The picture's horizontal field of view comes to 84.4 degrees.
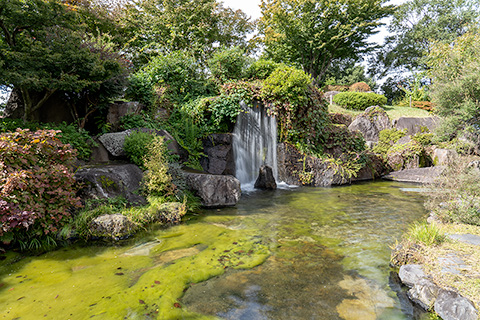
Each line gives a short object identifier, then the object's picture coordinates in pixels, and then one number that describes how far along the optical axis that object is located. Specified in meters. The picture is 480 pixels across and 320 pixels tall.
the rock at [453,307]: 2.46
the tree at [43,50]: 5.88
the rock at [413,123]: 16.30
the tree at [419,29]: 31.52
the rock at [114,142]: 7.41
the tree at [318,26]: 21.97
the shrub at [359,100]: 20.44
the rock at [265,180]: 9.88
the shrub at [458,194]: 4.68
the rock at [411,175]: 11.44
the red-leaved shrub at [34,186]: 4.09
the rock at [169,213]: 5.96
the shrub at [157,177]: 6.41
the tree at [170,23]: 16.52
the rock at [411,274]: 3.21
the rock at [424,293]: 2.88
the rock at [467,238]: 3.83
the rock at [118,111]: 8.57
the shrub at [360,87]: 25.81
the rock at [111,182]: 5.68
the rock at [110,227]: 4.93
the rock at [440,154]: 12.06
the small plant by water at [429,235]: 3.80
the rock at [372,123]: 16.47
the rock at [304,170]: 10.88
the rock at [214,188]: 7.18
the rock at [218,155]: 9.93
